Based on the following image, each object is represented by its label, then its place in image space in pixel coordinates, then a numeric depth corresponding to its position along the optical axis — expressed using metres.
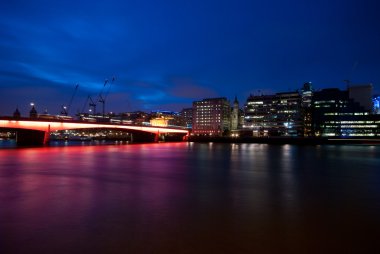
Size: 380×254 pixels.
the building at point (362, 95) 172.62
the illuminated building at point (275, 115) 169.75
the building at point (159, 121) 184.62
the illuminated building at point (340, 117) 146.75
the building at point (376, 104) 182.19
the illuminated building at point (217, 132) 196.40
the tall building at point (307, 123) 161.50
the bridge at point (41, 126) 61.19
